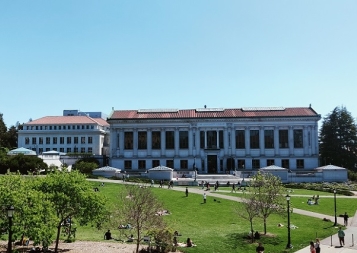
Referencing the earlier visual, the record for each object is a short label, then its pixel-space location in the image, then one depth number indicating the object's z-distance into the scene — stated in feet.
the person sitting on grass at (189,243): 94.27
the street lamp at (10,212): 65.72
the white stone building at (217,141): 295.07
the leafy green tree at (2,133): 382.42
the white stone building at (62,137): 360.89
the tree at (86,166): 255.29
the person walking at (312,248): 84.92
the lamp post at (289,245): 96.78
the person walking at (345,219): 124.57
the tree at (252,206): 110.73
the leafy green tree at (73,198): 85.87
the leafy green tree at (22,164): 233.76
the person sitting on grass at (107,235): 102.89
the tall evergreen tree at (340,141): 315.17
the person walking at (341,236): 98.68
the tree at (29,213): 74.59
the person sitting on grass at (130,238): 99.24
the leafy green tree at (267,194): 111.96
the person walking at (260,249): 89.52
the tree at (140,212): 88.12
